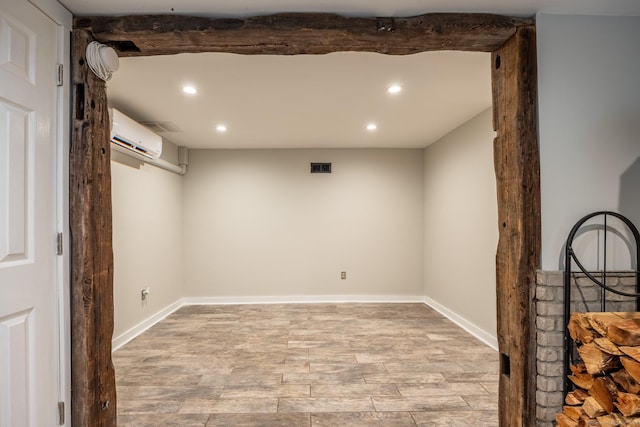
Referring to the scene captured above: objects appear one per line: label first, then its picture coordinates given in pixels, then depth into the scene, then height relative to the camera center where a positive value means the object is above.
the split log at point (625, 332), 1.44 -0.50
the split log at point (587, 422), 1.52 -0.92
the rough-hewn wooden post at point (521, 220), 1.77 -0.03
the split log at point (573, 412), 1.59 -0.92
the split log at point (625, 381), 1.44 -0.71
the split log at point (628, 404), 1.42 -0.79
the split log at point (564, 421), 1.59 -0.96
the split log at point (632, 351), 1.40 -0.56
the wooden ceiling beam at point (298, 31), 1.75 +0.94
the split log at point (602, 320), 1.55 -0.48
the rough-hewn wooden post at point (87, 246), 1.72 -0.14
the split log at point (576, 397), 1.63 -0.87
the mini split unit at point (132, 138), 3.18 +0.80
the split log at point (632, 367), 1.39 -0.62
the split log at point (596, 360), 1.53 -0.65
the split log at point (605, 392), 1.52 -0.79
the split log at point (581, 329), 1.58 -0.53
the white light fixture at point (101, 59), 1.74 +0.81
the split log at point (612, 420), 1.46 -0.88
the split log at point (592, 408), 1.53 -0.86
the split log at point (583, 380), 1.60 -0.78
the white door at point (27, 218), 1.42 +0.00
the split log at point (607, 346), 1.48 -0.57
